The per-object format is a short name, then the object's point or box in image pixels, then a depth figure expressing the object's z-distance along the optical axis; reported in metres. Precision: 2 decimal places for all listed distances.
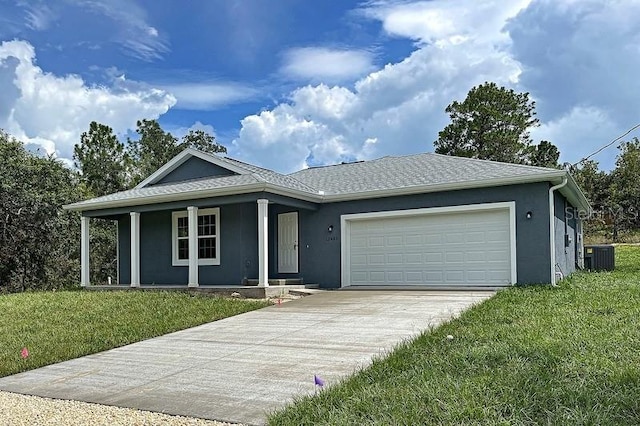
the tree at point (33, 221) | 19.39
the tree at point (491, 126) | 31.98
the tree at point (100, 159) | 30.53
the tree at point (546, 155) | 34.66
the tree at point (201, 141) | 37.59
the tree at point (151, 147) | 33.34
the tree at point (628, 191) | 31.06
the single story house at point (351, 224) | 12.52
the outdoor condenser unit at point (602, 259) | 17.14
